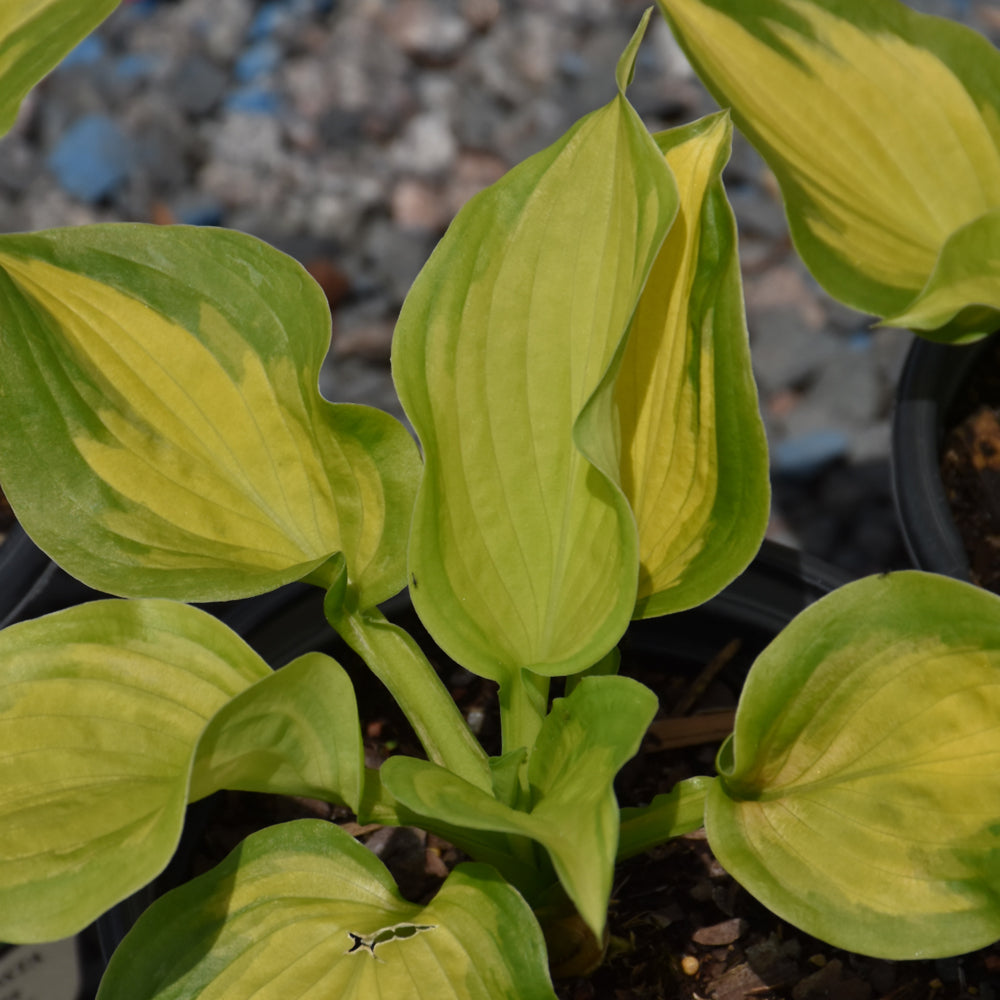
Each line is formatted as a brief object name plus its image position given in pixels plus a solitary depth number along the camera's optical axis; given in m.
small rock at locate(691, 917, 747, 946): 0.64
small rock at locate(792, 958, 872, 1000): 0.63
